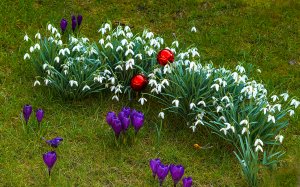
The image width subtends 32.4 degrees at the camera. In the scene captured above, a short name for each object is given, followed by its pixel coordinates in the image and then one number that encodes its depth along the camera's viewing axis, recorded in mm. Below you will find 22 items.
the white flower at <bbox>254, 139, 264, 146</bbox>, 4418
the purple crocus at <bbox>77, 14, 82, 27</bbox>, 6176
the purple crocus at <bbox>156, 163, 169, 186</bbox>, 4137
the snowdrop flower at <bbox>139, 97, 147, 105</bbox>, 4916
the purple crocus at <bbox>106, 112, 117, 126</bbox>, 4608
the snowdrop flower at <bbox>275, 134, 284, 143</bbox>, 4543
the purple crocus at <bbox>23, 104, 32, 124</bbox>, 4613
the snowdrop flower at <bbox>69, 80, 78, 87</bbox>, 4980
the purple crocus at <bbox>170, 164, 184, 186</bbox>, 4129
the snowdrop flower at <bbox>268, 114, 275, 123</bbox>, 4539
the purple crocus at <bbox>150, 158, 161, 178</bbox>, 4215
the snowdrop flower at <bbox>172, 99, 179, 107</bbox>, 4777
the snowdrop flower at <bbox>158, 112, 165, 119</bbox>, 4916
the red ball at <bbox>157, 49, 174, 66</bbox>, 5082
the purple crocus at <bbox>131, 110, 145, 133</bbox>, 4648
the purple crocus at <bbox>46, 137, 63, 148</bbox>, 4367
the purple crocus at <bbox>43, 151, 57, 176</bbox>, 4109
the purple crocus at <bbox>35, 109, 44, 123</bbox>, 4660
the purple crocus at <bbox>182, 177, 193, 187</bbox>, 4074
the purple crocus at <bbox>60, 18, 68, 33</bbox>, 5957
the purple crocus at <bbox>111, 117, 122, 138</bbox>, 4543
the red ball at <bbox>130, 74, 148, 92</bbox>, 5094
